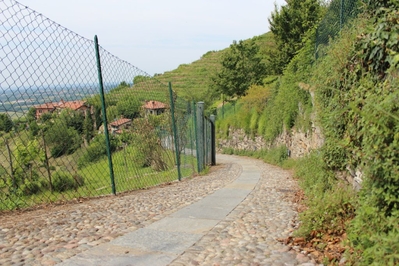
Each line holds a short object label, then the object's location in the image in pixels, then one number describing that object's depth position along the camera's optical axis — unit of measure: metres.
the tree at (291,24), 24.42
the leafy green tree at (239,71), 32.56
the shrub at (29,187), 5.19
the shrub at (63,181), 5.71
